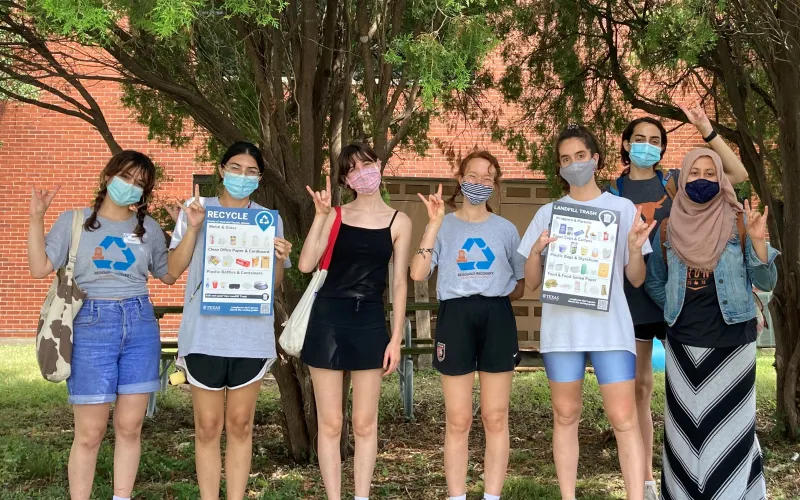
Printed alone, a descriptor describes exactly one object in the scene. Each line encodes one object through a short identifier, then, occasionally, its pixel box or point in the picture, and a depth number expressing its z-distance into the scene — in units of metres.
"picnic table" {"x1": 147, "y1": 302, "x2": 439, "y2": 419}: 8.60
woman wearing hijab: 4.46
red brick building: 14.19
